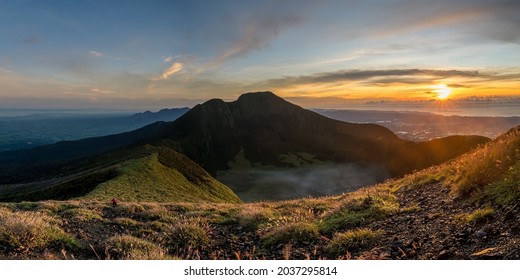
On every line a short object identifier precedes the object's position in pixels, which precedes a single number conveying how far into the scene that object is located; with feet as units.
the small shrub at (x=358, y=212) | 30.19
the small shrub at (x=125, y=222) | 39.52
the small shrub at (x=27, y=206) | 56.02
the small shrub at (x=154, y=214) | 45.59
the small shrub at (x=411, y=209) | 30.33
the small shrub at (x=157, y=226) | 37.37
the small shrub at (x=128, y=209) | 51.39
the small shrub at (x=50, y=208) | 49.57
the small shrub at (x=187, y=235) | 28.63
